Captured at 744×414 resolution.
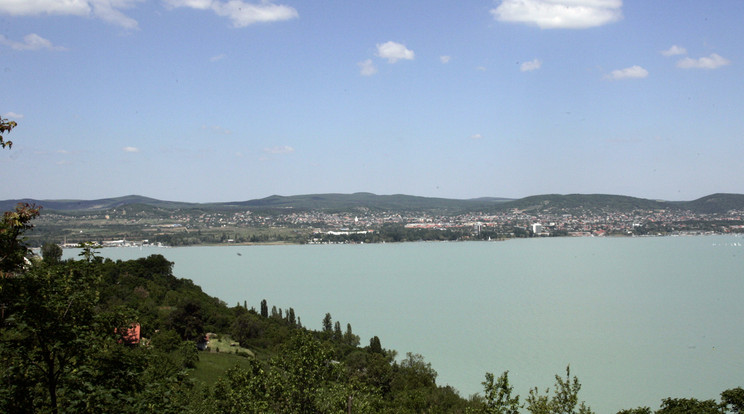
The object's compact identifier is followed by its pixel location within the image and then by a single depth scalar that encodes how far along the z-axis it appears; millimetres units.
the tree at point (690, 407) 10188
